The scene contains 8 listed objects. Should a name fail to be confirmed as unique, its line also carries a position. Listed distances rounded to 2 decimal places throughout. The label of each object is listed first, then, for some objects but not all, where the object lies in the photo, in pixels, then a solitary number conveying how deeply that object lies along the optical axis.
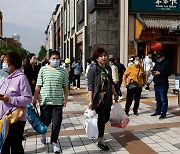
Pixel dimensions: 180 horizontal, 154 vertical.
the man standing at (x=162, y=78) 8.59
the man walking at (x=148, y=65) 16.42
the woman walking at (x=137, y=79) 9.10
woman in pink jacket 4.21
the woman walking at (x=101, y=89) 5.59
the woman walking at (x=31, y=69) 7.49
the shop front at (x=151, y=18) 28.27
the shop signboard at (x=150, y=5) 28.58
